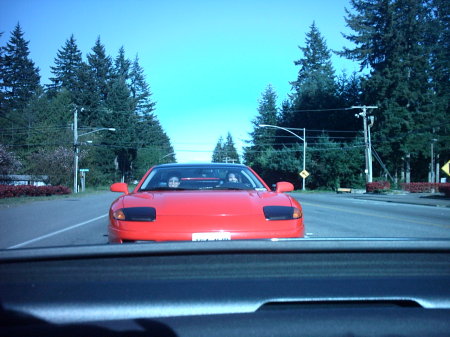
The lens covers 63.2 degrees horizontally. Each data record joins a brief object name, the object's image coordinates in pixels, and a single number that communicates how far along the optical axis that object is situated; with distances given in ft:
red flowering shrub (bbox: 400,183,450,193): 137.80
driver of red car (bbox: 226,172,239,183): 16.70
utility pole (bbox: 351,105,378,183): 128.56
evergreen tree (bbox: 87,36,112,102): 235.81
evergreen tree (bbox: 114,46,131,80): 251.80
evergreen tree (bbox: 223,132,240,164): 447.18
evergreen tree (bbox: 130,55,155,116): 258.98
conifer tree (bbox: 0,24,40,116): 200.03
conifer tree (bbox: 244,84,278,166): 255.70
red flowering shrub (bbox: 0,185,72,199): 87.15
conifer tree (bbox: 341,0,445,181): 157.69
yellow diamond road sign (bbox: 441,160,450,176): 81.81
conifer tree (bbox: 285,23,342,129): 211.20
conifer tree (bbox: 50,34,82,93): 234.79
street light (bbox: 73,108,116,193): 126.11
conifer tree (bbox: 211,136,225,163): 453.54
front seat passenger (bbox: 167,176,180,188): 15.80
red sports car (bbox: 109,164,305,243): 10.55
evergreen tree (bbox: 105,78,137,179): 220.23
